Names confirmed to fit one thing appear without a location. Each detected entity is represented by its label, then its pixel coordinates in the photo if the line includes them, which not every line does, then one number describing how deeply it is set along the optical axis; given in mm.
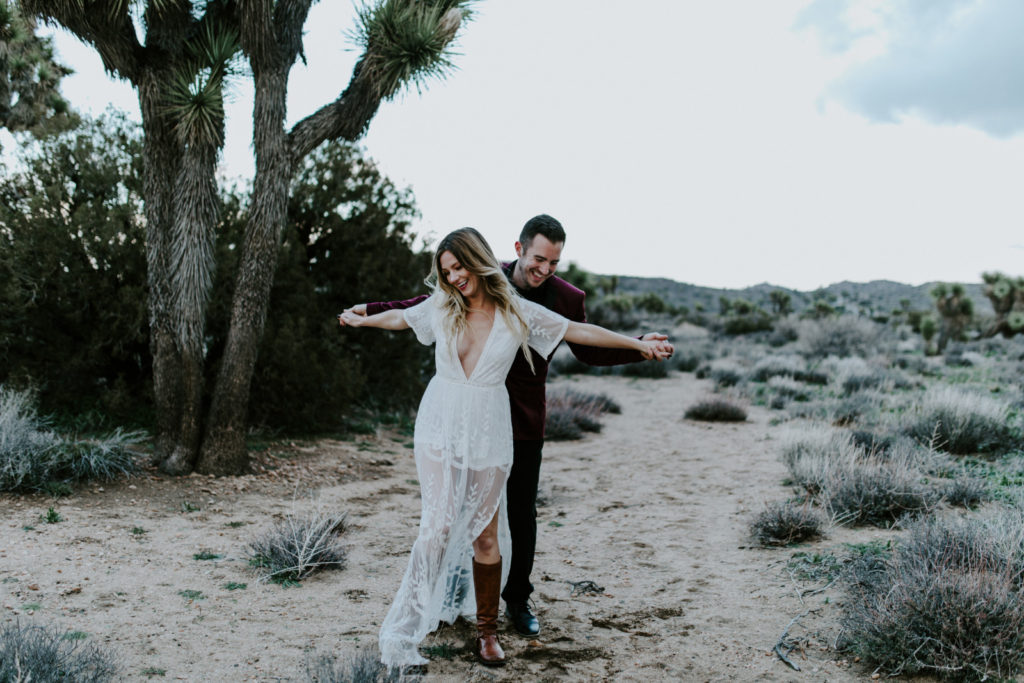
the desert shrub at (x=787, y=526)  5445
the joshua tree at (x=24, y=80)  9047
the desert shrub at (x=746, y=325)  30906
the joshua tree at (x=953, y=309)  24172
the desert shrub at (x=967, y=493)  5730
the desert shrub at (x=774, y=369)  16625
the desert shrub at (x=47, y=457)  6125
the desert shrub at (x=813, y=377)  15820
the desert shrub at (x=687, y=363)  19681
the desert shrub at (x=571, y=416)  10648
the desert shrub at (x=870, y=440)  7777
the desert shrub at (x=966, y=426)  7785
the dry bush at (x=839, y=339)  21277
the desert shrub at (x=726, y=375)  16266
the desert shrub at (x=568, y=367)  18516
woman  3396
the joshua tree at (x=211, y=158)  7246
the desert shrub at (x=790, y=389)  13594
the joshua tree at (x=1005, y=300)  25906
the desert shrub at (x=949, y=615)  3309
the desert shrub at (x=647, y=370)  18125
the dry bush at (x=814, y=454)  6551
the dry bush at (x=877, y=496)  5664
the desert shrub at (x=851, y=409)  10375
